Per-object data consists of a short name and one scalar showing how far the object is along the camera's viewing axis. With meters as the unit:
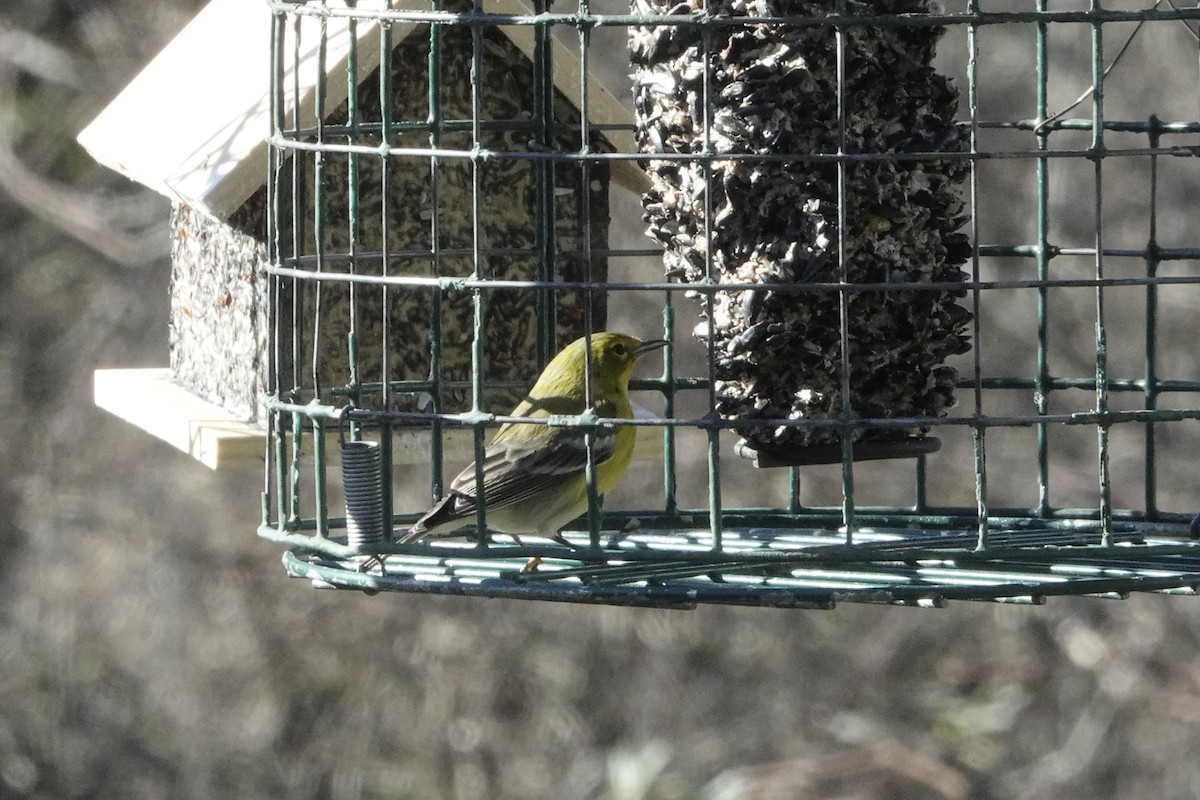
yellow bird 10.06
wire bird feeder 8.40
